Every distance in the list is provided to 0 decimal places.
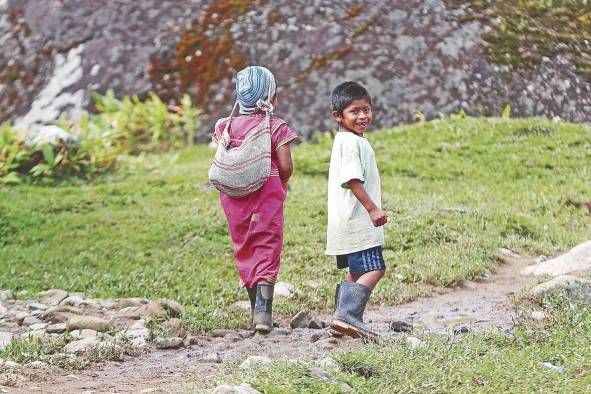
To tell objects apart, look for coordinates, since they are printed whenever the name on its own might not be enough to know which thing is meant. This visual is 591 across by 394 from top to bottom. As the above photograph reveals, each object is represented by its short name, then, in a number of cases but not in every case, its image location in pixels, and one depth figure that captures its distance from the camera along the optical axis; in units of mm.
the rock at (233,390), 8703
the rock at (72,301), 15312
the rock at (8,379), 10141
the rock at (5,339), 12078
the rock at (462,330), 12359
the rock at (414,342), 10998
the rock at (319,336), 12555
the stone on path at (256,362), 10156
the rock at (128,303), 15008
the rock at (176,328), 13117
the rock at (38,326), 13400
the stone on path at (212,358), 11445
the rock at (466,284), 16453
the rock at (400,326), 12789
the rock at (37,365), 11086
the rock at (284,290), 15848
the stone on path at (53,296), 15828
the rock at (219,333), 13281
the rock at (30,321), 13992
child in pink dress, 13328
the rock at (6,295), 16572
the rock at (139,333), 12719
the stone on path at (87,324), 13008
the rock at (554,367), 9883
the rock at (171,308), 14141
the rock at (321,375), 9406
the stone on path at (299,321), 13773
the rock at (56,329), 13055
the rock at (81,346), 11805
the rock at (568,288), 12984
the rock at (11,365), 10898
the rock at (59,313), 13898
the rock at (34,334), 12561
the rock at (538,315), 12378
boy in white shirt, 12164
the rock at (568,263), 16094
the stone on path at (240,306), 14961
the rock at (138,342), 12359
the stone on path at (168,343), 12539
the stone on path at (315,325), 13633
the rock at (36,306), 15117
